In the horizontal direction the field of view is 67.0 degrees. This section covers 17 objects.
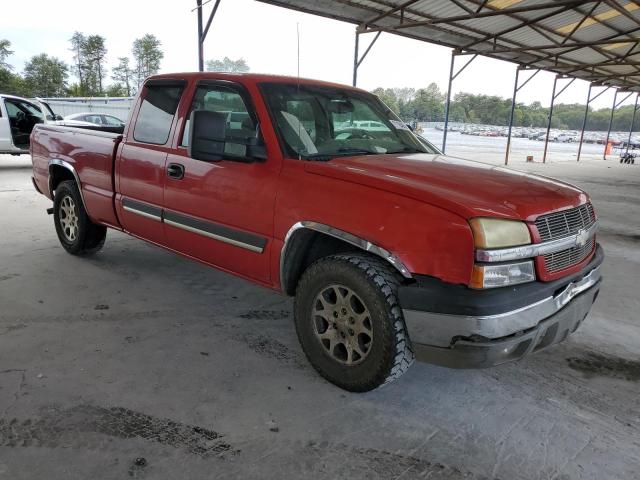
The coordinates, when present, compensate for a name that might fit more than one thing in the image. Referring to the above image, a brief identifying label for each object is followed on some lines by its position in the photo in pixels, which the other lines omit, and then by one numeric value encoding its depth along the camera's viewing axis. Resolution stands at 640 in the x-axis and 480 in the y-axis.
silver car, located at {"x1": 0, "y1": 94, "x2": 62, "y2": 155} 11.68
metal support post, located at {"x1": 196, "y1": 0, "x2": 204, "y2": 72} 9.96
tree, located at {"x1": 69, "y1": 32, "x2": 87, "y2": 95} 79.50
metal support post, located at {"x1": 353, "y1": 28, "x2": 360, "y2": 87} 13.27
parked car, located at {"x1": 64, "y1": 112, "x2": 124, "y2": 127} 17.23
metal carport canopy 11.55
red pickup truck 2.31
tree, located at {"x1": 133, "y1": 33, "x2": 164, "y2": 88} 80.00
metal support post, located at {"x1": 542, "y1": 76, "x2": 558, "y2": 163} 23.66
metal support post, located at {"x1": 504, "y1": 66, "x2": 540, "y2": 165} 20.61
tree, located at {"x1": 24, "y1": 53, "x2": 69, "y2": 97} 64.61
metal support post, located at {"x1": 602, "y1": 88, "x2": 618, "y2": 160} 29.59
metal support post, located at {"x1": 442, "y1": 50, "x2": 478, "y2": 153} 16.74
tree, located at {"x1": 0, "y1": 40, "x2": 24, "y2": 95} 56.81
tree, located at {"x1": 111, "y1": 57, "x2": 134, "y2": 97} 81.06
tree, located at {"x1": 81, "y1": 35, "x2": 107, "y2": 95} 78.25
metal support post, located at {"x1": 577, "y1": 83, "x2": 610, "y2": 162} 26.73
